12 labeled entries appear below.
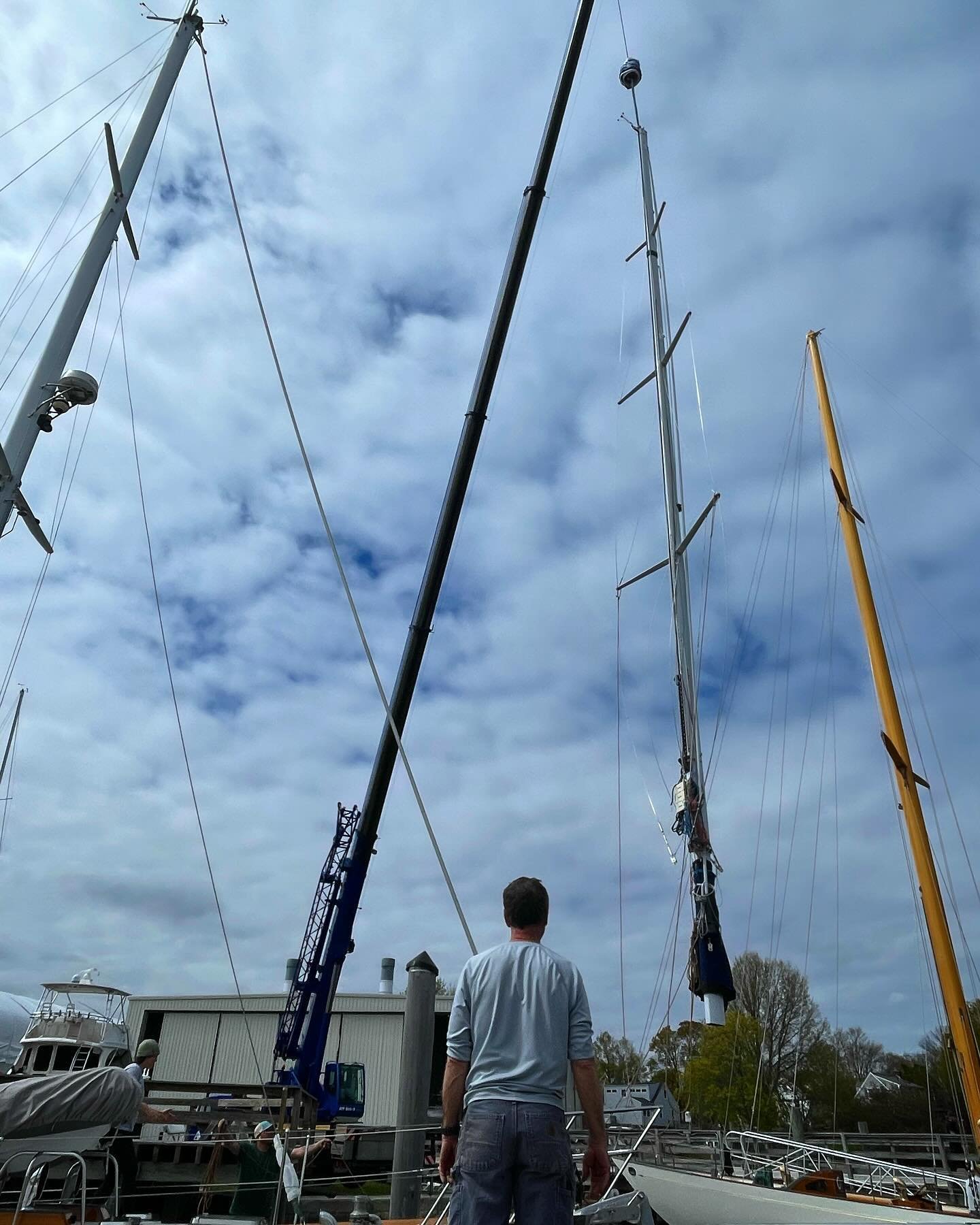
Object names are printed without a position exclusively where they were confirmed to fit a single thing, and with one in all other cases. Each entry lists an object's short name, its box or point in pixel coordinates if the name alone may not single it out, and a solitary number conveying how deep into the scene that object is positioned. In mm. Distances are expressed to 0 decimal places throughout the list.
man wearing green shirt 7500
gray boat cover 6156
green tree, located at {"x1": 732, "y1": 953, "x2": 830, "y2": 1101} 42750
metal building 29969
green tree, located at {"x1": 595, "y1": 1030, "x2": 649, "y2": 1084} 40516
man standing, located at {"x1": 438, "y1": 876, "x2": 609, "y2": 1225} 3277
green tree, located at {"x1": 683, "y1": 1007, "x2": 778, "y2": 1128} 39625
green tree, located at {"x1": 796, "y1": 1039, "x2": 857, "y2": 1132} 40094
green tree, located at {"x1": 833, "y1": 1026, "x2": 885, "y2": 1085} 49406
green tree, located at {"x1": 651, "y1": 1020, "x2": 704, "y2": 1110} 42594
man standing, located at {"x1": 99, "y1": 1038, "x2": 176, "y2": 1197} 9133
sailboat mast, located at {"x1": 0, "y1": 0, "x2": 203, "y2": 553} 10094
